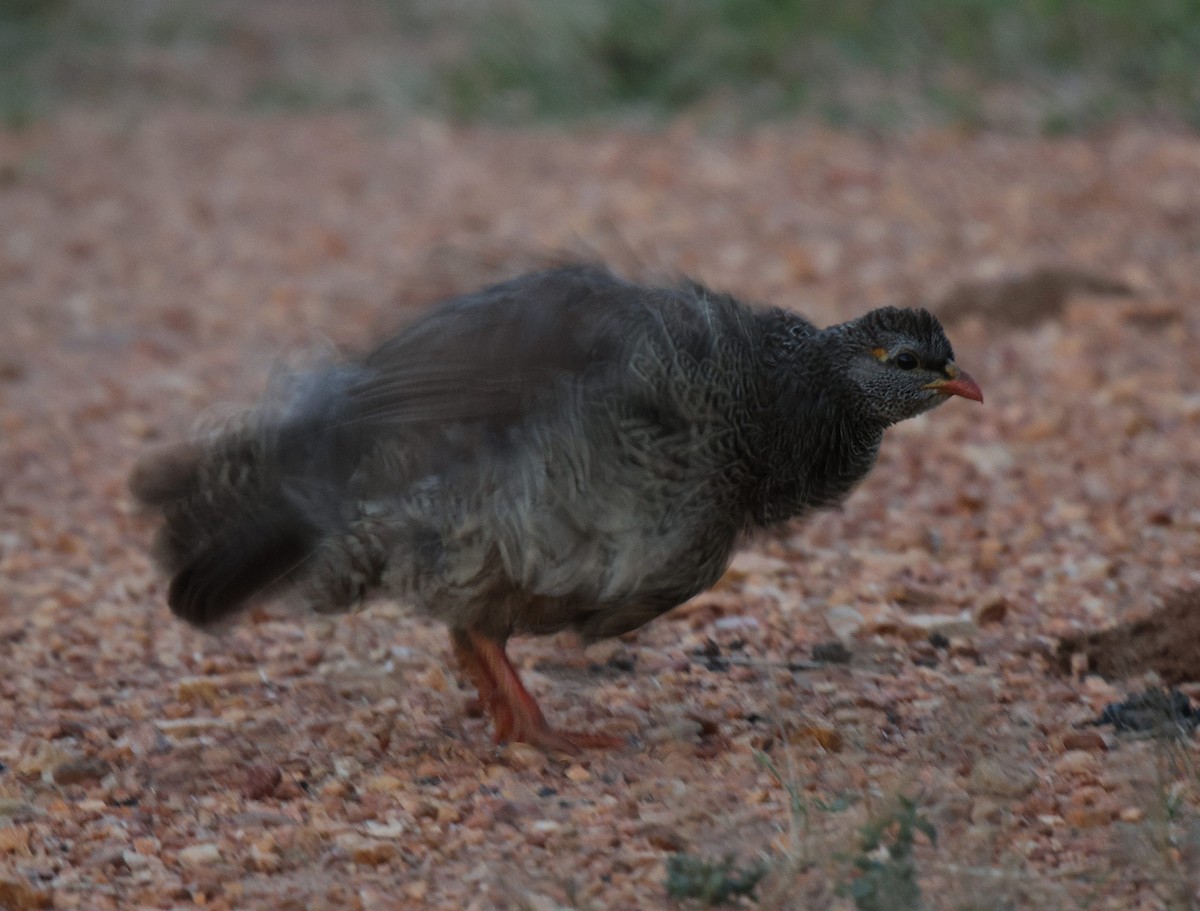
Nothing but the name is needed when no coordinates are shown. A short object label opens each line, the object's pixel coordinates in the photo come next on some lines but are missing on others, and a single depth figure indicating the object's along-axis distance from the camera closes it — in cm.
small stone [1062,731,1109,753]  787
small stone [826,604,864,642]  954
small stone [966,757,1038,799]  730
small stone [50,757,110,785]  810
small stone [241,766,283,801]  789
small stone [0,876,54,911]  688
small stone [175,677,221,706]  906
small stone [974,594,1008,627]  952
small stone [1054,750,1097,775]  761
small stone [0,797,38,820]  771
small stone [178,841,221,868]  722
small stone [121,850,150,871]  721
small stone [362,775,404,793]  787
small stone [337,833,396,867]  716
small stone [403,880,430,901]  682
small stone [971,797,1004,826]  703
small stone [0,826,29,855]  738
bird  792
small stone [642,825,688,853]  704
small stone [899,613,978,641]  941
